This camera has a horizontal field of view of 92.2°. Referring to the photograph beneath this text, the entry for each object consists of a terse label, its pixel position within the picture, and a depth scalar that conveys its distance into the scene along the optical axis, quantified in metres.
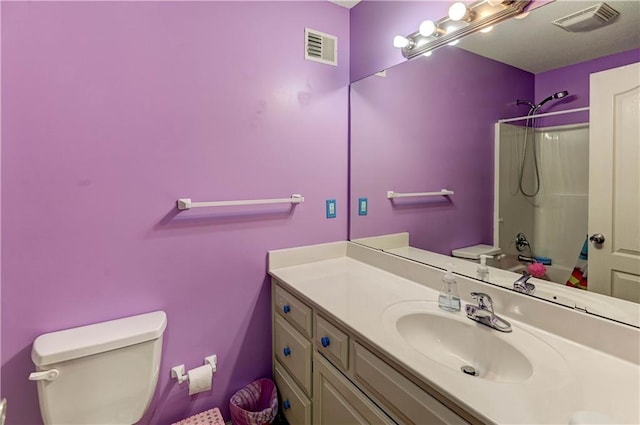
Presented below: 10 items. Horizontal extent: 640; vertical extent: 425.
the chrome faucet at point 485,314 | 1.04
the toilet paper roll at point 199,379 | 1.41
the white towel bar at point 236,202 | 1.39
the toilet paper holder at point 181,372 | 1.43
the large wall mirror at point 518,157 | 0.91
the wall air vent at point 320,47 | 1.73
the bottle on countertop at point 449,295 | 1.18
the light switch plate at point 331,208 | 1.86
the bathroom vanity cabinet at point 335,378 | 0.84
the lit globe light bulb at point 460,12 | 1.21
